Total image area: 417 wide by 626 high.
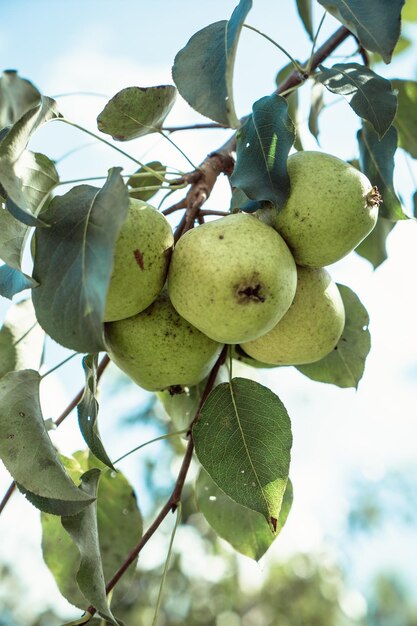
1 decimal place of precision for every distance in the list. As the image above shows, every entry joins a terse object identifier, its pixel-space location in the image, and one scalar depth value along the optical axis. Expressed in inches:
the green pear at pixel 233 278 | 17.4
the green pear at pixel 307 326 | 19.3
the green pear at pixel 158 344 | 18.8
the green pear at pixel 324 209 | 18.1
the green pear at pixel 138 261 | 17.6
